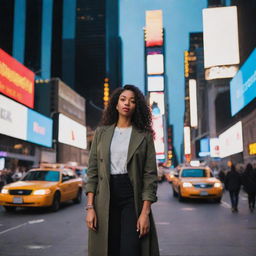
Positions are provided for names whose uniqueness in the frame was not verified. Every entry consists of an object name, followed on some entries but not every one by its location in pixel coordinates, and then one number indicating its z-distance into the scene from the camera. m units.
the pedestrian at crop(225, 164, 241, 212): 11.95
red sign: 44.72
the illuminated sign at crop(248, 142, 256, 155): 41.47
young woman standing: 2.51
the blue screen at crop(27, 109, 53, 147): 45.40
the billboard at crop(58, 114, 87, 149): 53.53
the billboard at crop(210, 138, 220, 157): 79.56
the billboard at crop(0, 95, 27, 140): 36.50
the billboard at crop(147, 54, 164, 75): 86.99
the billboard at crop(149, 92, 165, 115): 86.12
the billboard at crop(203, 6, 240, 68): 54.75
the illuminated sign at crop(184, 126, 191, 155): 139.88
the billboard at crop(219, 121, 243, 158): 51.00
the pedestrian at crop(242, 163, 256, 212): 12.16
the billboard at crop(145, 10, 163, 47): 94.06
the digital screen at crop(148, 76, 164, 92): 86.81
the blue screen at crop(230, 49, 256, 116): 38.59
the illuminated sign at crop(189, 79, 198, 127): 130.00
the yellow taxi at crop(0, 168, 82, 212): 11.02
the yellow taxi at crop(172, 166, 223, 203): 14.83
